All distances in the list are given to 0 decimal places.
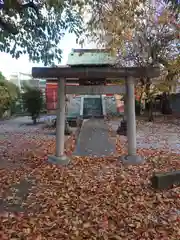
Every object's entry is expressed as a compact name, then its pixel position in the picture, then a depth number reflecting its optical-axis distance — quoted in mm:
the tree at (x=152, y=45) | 8723
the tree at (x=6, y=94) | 10783
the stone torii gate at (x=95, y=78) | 3578
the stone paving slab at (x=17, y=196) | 2473
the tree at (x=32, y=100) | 9388
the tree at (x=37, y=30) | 3879
